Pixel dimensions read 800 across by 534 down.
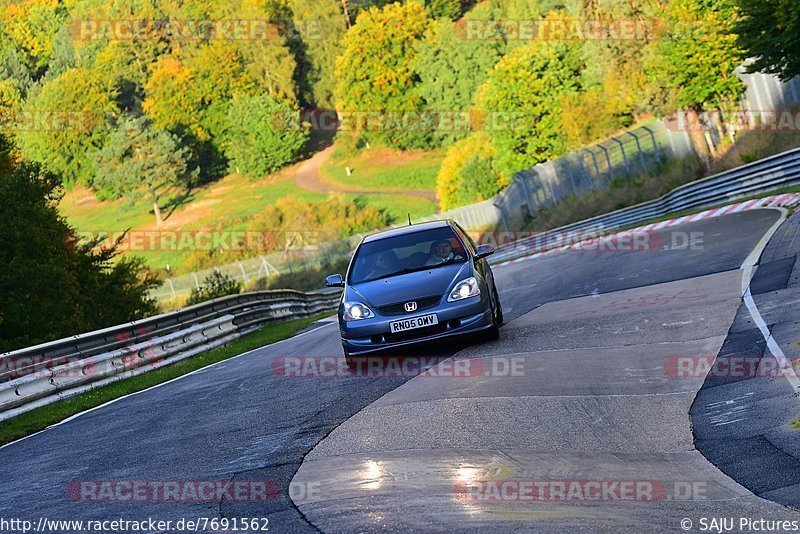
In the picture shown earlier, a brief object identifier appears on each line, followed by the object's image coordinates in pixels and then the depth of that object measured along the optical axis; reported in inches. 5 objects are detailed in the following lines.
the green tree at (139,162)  4451.3
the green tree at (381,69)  4350.4
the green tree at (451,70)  4050.2
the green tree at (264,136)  4505.4
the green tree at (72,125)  5036.9
